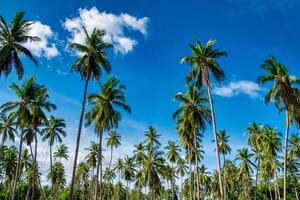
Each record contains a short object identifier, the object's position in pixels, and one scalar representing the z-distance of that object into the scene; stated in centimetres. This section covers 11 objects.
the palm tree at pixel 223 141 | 6322
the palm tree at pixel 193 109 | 4016
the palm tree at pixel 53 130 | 5409
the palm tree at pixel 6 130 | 4959
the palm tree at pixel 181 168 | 8175
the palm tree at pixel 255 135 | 6012
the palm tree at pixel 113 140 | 6675
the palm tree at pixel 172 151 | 6468
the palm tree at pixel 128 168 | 7562
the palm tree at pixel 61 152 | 7475
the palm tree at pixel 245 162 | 7262
